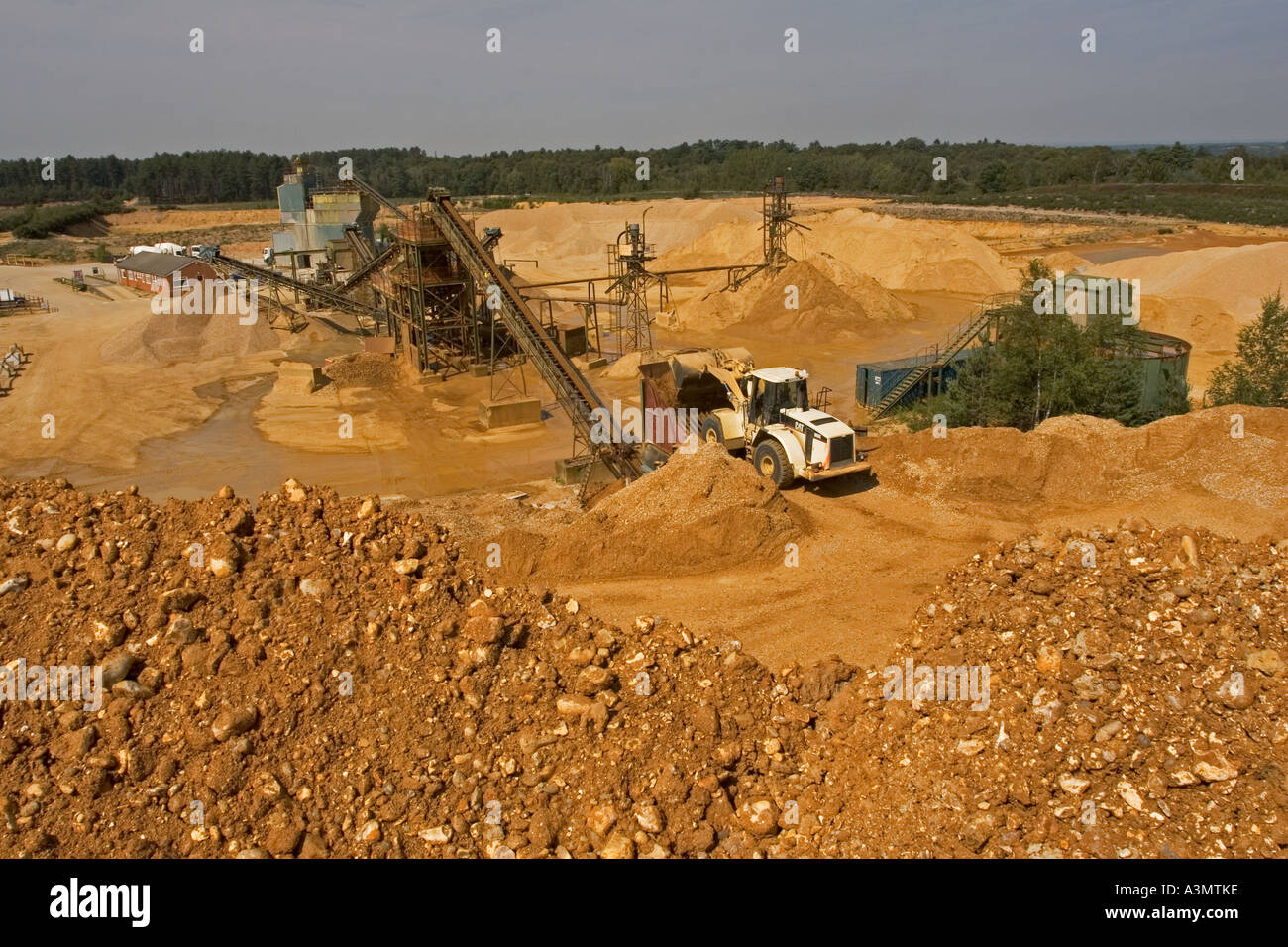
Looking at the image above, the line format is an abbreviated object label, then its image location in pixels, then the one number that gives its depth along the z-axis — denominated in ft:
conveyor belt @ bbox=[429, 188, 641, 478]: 63.41
